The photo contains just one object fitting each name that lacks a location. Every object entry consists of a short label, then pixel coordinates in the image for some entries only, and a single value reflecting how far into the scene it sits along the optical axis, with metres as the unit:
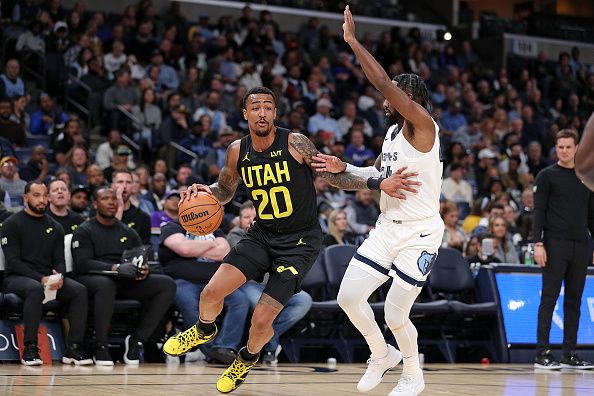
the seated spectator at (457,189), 16.67
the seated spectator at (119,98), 16.02
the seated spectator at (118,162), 13.76
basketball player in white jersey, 6.58
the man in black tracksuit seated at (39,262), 9.51
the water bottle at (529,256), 12.45
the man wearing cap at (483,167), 17.94
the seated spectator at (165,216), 11.35
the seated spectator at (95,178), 12.43
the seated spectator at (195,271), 10.09
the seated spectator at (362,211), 13.88
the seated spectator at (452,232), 13.30
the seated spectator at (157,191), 13.16
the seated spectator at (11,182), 12.02
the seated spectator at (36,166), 12.98
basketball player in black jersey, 6.96
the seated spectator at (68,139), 14.20
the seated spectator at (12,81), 15.29
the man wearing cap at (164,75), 17.39
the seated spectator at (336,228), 12.40
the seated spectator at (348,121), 18.45
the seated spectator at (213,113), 16.64
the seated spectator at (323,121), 17.89
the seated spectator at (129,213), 10.97
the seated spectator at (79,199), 11.73
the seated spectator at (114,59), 17.11
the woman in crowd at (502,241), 12.73
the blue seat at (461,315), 11.72
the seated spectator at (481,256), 12.27
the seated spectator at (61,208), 10.48
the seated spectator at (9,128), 14.19
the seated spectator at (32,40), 16.41
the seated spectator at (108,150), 14.53
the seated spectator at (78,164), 13.18
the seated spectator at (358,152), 16.80
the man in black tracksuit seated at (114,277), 9.84
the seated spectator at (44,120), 15.20
